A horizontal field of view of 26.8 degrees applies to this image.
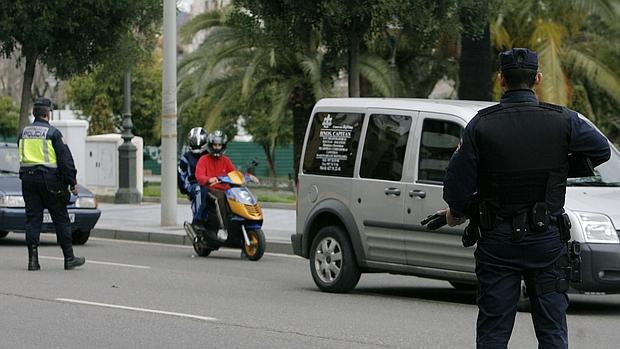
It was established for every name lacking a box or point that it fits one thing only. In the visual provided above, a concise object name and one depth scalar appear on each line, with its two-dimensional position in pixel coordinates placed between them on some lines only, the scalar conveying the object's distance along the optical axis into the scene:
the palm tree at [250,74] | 27.67
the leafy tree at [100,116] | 48.50
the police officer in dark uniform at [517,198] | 5.89
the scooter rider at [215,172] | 16.28
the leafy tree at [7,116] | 55.03
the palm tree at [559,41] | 27.75
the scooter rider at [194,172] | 16.53
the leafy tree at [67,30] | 21.69
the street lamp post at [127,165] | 28.95
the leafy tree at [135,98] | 49.94
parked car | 17.47
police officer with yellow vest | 13.76
